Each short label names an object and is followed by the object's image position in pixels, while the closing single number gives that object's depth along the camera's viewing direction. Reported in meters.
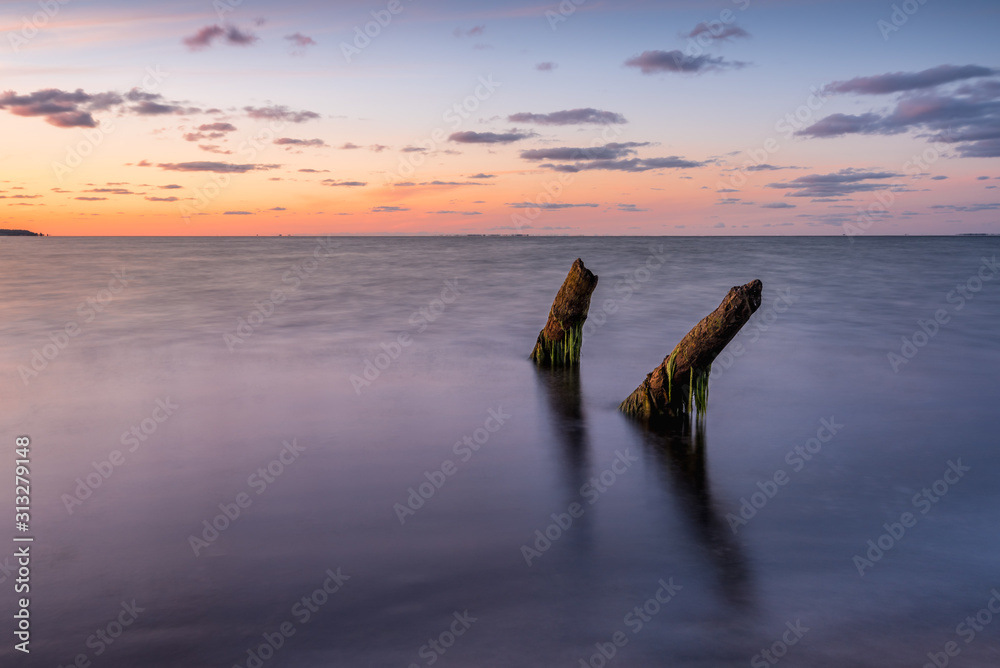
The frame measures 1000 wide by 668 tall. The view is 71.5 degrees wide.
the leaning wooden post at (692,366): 10.14
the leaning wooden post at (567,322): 14.28
